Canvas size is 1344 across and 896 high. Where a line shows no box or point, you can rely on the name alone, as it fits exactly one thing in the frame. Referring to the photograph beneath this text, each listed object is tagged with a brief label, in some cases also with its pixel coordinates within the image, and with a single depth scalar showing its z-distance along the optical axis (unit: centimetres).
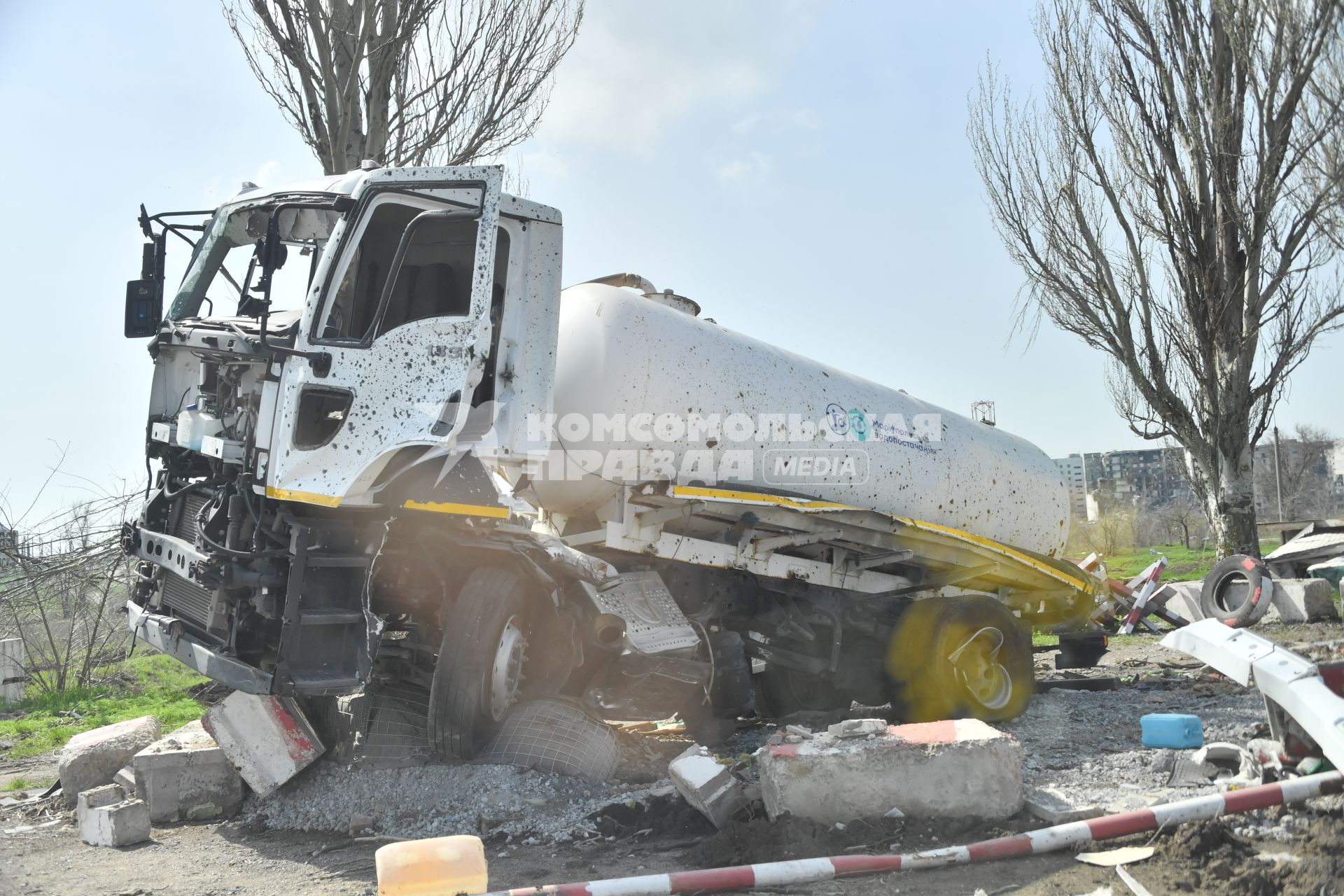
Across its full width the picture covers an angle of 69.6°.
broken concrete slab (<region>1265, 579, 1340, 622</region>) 1195
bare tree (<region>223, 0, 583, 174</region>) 912
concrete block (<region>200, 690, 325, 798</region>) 545
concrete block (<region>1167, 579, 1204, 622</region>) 1203
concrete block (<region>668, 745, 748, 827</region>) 460
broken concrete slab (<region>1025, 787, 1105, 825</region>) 443
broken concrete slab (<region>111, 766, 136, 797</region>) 561
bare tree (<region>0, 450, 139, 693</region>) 888
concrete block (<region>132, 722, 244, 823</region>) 545
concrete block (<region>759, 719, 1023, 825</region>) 453
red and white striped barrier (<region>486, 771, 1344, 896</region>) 386
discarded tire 1117
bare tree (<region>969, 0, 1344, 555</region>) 1334
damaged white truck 496
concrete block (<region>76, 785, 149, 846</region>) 497
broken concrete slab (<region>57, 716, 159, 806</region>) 579
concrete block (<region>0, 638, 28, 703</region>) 944
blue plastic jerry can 581
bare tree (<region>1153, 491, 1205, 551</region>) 3278
